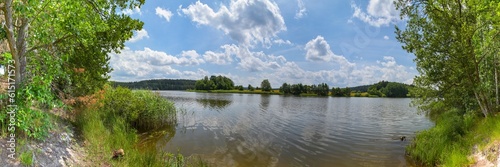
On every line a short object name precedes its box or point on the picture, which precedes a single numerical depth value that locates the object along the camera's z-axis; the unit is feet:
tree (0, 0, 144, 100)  22.26
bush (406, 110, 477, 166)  32.45
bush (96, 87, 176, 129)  56.13
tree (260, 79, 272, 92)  479.00
